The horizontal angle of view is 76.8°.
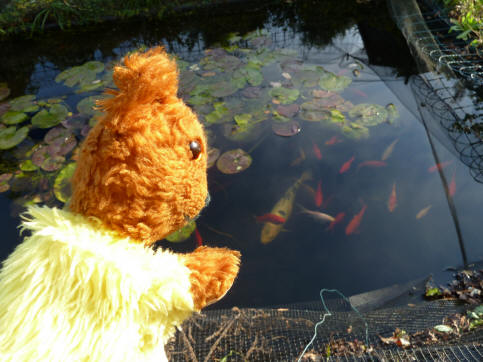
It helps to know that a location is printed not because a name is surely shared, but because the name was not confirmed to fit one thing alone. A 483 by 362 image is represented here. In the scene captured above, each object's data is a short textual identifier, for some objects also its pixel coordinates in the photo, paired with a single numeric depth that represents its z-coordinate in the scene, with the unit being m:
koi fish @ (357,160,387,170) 2.21
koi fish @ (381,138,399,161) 2.25
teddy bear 0.58
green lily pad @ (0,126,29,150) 2.35
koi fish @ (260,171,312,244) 1.90
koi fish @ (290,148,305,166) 2.25
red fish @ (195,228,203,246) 1.87
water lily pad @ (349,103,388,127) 2.45
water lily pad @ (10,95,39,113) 2.64
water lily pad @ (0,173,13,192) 2.13
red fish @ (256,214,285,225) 1.96
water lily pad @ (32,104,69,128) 2.48
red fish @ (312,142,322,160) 2.28
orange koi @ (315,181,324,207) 2.03
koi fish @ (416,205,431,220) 1.94
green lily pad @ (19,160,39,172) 2.19
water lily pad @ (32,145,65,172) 2.18
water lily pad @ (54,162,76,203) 1.99
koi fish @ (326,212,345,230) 1.92
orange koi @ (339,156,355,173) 2.19
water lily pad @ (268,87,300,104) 2.65
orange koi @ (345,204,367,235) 1.90
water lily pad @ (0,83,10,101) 2.88
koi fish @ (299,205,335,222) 1.95
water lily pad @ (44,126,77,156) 2.27
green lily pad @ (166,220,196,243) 1.87
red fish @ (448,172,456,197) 2.02
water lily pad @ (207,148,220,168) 2.23
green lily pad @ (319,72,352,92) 2.73
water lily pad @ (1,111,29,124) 2.52
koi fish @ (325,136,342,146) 2.36
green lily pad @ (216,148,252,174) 2.18
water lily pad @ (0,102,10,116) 2.63
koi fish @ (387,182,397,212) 1.98
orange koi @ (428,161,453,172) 2.15
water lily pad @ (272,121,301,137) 2.41
